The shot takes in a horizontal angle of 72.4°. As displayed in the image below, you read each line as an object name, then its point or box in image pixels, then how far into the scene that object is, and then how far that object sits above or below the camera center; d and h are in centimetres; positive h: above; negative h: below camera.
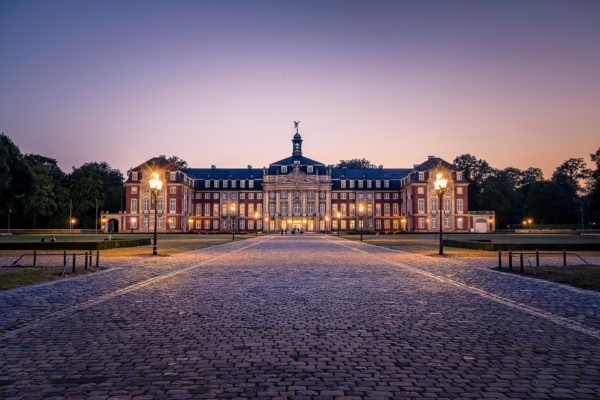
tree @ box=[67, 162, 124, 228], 8706 +537
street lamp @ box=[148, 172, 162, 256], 2461 +210
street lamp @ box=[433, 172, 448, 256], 2503 +206
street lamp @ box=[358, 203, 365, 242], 9334 -11
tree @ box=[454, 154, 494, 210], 9519 +987
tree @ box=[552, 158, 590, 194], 9681 +1058
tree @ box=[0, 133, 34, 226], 6041 +623
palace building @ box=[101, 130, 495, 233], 9412 +427
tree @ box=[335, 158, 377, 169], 11951 +1551
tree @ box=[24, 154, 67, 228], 7591 +433
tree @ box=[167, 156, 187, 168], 10518 +1461
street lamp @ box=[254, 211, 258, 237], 9436 -123
